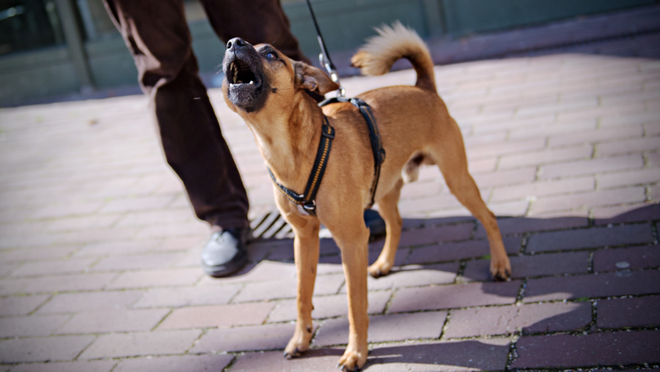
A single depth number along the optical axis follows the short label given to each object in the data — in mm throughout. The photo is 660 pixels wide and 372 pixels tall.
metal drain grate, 3602
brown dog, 2117
